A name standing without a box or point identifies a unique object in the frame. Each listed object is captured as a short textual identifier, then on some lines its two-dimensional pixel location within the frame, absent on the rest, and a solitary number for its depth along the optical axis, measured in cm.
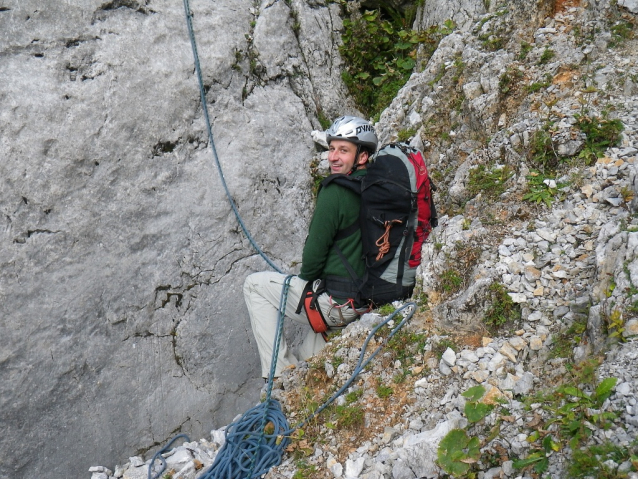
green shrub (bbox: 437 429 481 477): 357
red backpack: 543
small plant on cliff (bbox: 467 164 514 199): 571
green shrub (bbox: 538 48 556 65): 632
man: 555
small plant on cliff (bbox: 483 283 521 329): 466
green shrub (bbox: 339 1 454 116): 830
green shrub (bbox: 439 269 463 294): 522
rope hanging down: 709
